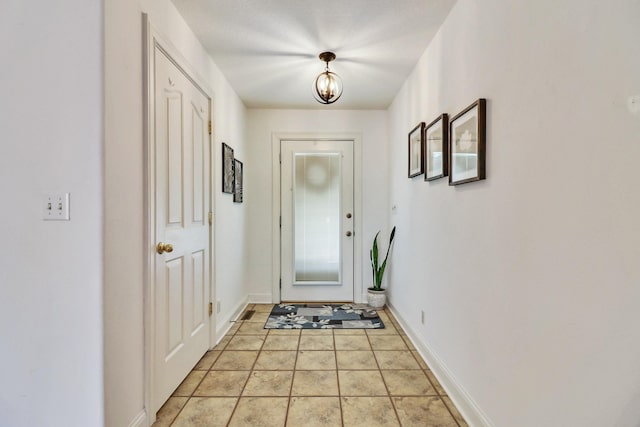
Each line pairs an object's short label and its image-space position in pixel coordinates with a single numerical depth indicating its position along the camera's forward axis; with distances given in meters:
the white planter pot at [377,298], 3.68
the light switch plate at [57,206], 1.31
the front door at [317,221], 3.97
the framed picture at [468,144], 1.59
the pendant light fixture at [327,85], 2.63
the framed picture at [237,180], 3.31
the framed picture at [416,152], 2.61
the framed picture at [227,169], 2.93
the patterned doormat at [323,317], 3.18
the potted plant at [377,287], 3.69
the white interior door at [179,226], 1.79
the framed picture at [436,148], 2.11
